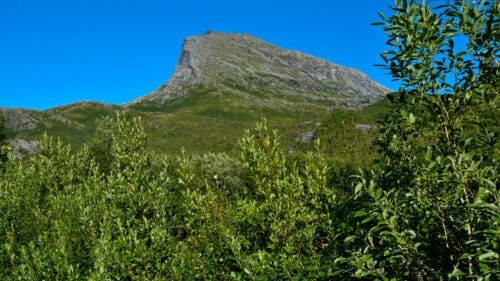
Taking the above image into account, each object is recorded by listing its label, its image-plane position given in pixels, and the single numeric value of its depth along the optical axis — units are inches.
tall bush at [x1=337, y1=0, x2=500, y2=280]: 192.9
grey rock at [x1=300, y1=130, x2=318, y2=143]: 4372.8
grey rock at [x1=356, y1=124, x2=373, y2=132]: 3526.1
